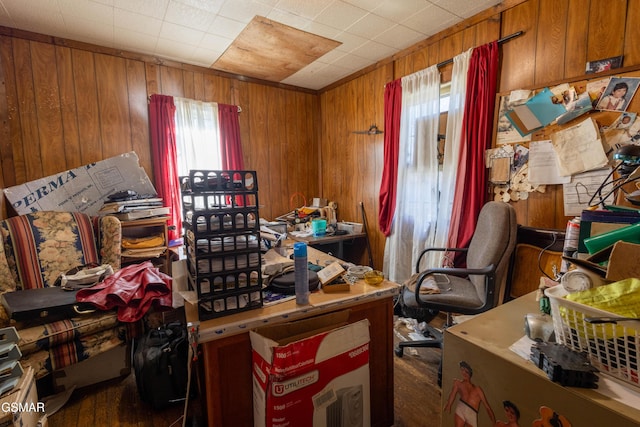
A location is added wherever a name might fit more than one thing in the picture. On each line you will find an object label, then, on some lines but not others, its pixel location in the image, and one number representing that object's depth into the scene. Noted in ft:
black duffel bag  5.03
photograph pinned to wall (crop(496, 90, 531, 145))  6.68
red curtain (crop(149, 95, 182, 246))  9.71
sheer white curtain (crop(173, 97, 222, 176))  10.25
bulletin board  5.39
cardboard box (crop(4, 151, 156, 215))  8.02
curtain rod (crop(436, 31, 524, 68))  6.72
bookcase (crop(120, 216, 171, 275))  8.34
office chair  5.71
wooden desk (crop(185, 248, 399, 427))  3.45
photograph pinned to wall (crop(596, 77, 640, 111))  5.25
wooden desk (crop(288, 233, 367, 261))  10.14
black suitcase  5.10
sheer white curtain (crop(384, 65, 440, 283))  8.67
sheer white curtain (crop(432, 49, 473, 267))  7.78
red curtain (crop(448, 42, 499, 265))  7.20
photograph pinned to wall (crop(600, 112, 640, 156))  5.23
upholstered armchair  5.12
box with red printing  3.19
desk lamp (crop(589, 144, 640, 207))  3.34
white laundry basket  2.12
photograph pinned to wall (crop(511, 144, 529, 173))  6.72
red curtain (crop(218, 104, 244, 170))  10.94
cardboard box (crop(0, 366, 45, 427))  3.41
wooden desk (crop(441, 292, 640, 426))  2.06
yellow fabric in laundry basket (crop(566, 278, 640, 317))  2.16
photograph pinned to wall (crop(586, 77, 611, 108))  5.54
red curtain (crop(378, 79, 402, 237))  9.61
